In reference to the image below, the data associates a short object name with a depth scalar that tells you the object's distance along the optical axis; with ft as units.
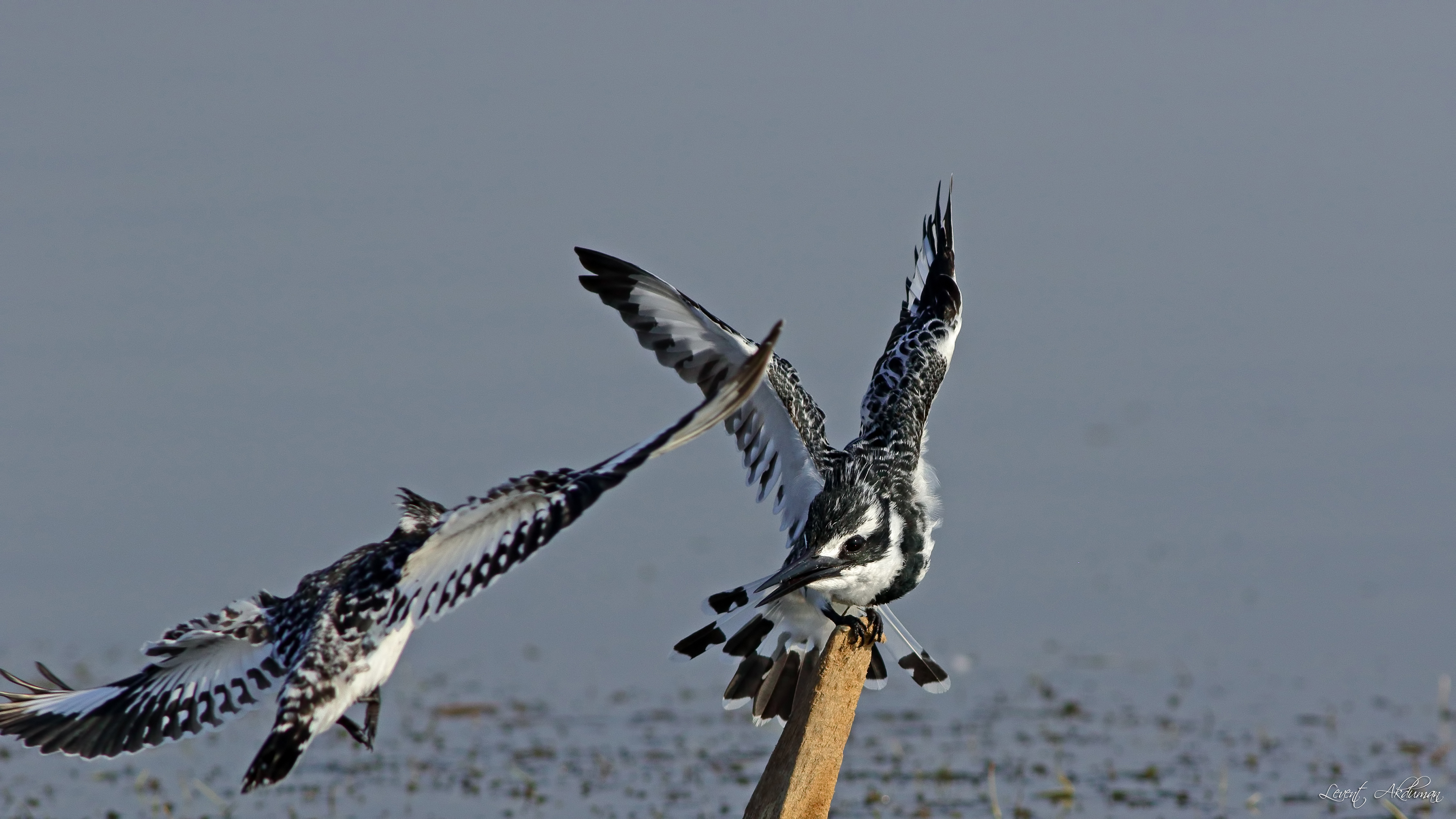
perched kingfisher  33.12
